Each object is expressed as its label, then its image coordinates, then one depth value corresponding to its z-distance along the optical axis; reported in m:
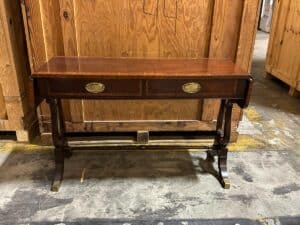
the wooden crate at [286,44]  3.25
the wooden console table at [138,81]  1.53
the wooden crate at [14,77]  2.03
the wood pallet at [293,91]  3.36
